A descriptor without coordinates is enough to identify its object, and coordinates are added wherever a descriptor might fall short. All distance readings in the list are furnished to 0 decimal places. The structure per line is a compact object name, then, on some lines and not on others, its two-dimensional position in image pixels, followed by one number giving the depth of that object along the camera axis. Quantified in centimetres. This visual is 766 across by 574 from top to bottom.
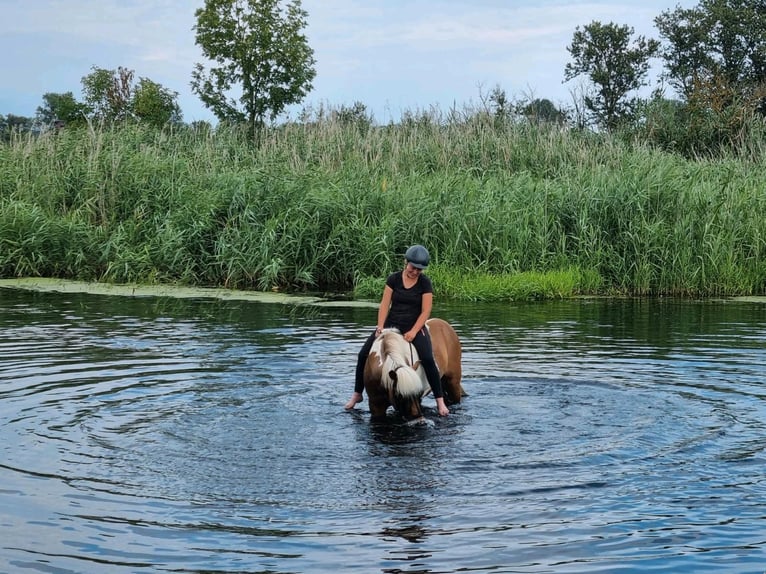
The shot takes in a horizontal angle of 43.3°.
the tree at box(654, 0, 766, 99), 4372
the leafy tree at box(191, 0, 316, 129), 3744
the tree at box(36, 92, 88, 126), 4603
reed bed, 1803
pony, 789
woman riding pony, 839
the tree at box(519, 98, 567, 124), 2375
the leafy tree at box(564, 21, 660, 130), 4494
